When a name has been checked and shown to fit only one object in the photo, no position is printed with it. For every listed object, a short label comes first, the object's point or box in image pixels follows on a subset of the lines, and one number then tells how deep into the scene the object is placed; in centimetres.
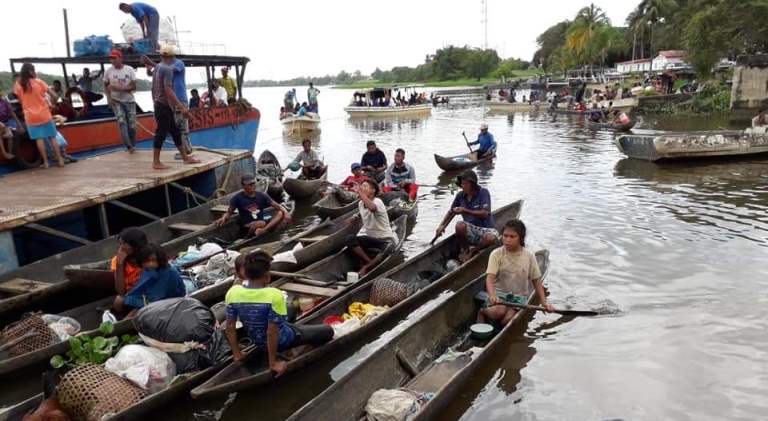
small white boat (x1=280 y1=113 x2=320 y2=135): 3067
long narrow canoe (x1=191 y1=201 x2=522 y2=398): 473
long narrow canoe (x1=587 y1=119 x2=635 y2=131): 2408
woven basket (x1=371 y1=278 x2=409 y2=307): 673
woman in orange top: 909
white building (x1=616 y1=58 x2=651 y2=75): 5609
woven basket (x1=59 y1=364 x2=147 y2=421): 429
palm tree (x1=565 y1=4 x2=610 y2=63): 5889
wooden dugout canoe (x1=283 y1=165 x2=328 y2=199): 1301
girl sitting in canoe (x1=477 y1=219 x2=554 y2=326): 589
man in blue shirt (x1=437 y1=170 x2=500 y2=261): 796
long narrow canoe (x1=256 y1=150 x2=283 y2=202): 1316
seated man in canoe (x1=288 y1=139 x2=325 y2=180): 1427
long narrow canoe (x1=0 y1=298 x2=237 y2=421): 411
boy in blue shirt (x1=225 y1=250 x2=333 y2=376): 450
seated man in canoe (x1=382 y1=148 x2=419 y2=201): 1213
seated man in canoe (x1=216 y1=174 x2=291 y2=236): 913
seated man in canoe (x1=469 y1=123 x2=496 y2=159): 1778
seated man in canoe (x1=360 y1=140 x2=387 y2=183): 1314
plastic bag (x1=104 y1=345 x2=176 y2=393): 467
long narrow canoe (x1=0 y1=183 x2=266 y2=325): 632
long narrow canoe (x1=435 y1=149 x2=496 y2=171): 1666
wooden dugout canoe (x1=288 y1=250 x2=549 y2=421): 445
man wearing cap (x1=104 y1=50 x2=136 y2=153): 1055
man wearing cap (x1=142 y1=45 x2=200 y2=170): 902
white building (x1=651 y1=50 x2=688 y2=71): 5497
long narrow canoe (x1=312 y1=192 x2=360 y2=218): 1107
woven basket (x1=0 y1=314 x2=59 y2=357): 536
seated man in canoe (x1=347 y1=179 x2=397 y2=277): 796
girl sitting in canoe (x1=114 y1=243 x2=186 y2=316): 550
